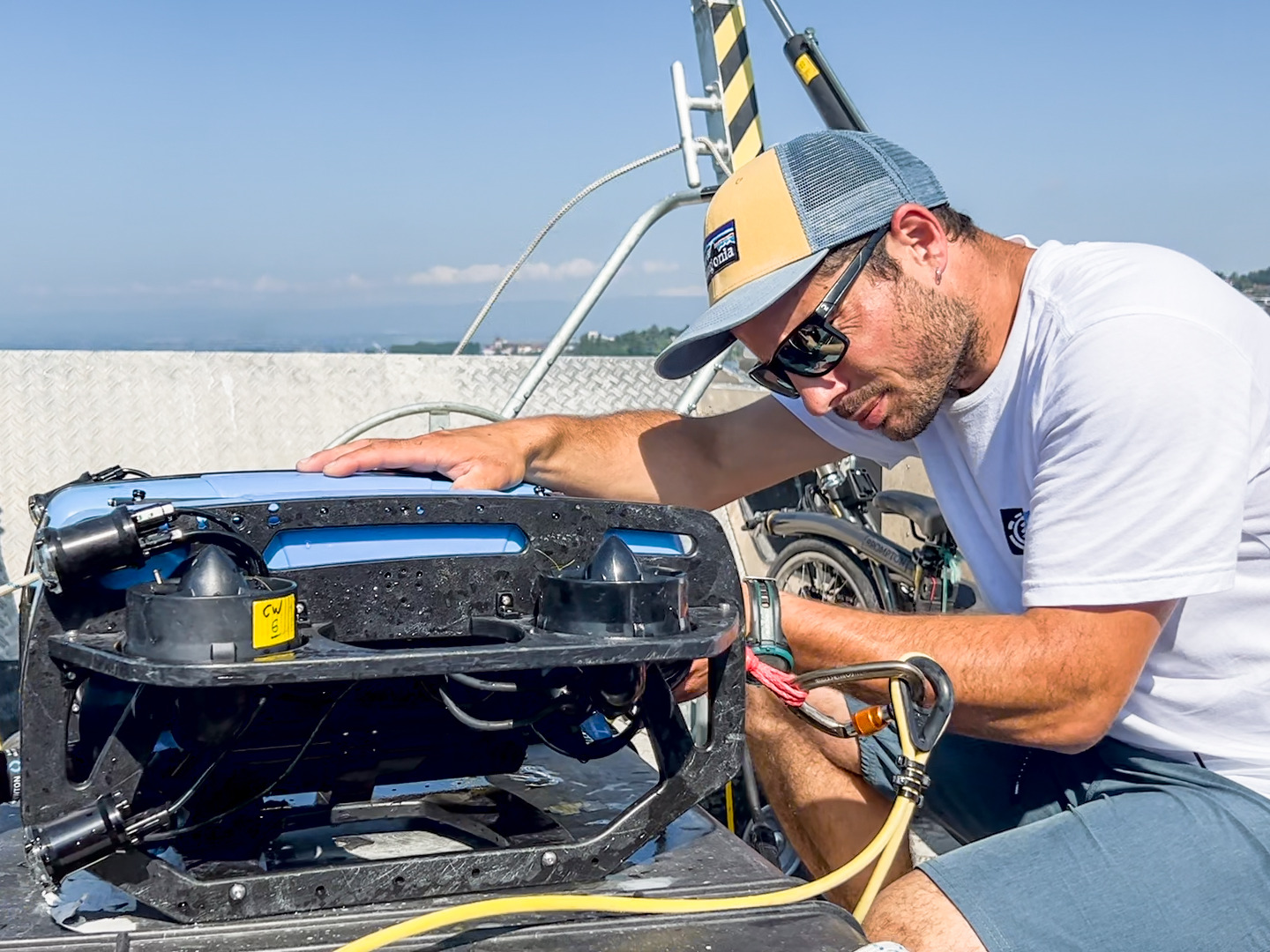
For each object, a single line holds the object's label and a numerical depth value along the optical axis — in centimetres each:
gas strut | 383
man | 172
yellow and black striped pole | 426
